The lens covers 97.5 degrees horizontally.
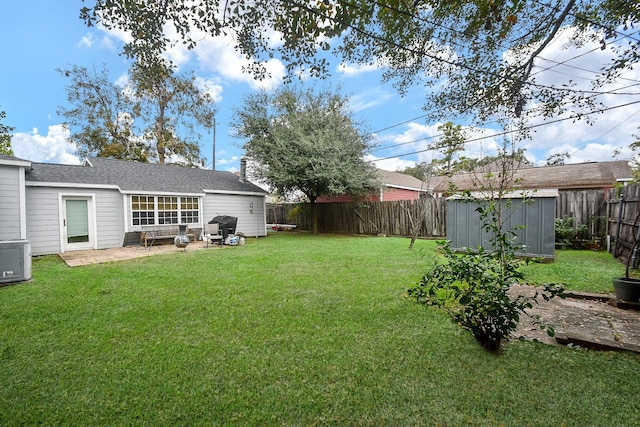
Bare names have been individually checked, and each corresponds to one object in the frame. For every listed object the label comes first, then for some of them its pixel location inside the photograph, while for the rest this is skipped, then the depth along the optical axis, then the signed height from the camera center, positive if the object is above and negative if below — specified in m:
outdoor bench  9.38 -0.74
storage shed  6.37 -0.43
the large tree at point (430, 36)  2.71 +1.95
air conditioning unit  4.92 -0.84
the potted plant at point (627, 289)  3.48 -1.06
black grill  10.37 -0.47
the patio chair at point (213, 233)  9.73 -0.80
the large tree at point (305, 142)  11.55 +2.91
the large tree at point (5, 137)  16.16 +4.49
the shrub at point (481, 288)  2.30 -0.69
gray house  7.16 +0.37
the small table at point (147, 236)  9.30 -0.80
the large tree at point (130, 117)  16.56 +5.99
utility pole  21.43 +4.27
